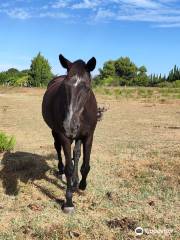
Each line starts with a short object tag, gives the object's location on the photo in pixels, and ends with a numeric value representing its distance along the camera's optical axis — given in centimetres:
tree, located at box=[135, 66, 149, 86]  4590
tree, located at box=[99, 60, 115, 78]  5144
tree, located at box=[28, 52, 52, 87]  3848
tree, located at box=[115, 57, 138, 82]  5227
